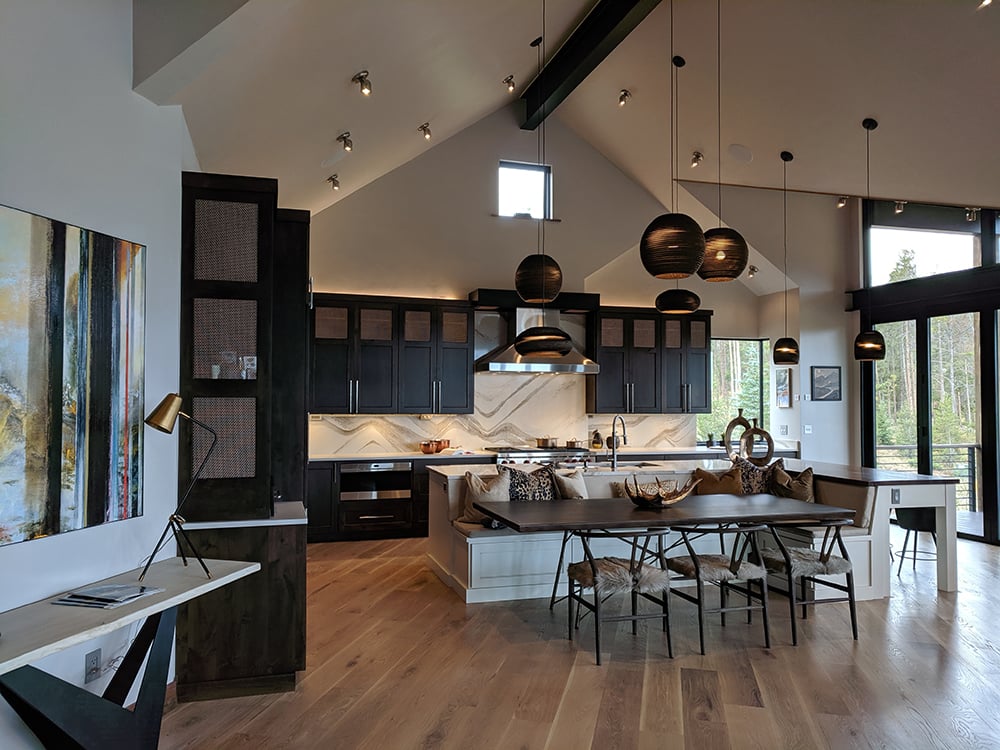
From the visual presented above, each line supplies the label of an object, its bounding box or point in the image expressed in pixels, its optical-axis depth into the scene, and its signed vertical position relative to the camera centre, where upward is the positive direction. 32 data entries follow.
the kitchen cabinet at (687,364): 8.86 +0.32
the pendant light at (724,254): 4.27 +0.81
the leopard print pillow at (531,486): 5.25 -0.72
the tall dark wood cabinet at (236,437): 3.48 -0.24
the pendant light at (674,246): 3.66 +0.74
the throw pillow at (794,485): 5.57 -0.76
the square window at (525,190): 8.65 +2.45
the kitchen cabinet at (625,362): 8.60 +0.33
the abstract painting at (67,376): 2.49 +0.05
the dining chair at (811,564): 4.47 -1.11
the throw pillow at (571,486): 5.35 -0.73
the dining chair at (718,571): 4.25 -1.10
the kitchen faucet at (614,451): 6.24 -0.55
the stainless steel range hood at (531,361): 7.79 +0.32
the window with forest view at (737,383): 9.53 +0.09
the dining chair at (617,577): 4.06 -1.09
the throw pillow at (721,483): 5.66 -0.75
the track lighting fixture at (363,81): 4.87 +2.12
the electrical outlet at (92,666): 2.92 -1.14
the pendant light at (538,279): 4.86 +0.76
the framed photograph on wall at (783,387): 9.02 +0.03
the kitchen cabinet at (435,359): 7.78 +0.34
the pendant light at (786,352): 7.38 +0.39
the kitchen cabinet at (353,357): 7.47 +0.34
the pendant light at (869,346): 6.45 +0.39
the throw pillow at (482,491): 5.14 -0.73
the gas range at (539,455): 7.90 -0.73
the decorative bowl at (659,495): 4.58 -0.69
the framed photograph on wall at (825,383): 8.91 +0.08
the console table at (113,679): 2.17 -0.96
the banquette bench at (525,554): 5.15 -1.22
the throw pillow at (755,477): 5.75 -0.71
